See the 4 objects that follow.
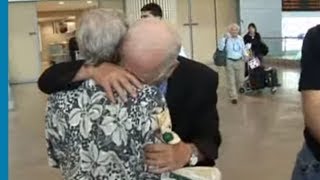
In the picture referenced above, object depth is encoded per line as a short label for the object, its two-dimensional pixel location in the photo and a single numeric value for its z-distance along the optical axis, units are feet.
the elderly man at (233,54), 28.82
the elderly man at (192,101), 5.15
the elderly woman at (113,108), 4.45
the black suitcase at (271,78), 32.36
